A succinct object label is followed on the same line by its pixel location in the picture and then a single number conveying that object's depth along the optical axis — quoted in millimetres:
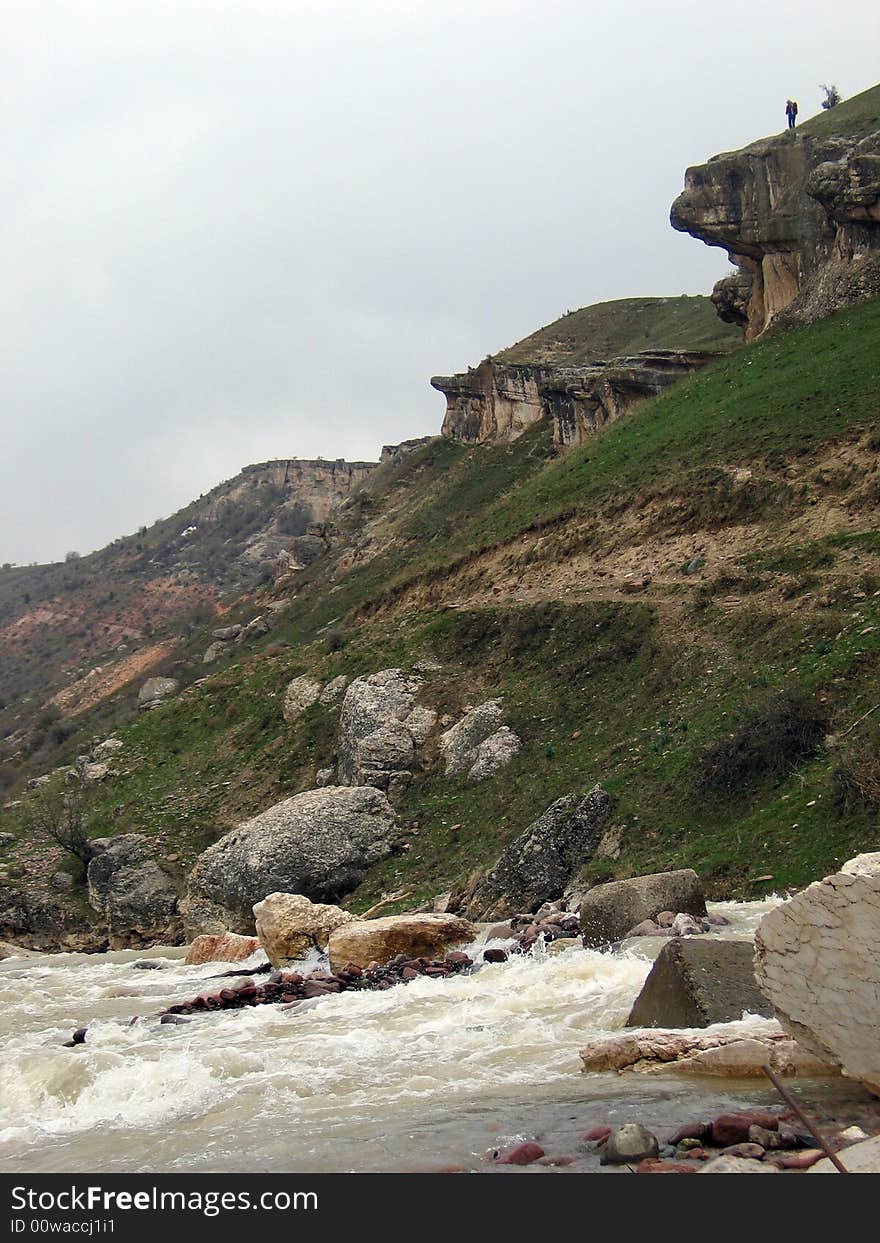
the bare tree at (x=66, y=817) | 29672
